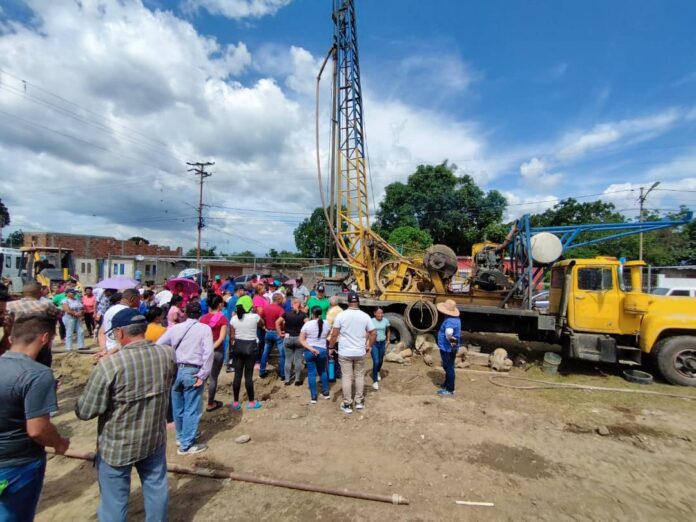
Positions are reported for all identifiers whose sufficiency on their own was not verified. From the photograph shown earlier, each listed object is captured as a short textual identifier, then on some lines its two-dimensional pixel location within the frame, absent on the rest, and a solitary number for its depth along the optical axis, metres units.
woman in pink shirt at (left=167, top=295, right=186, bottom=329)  4.81
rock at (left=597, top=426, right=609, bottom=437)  4.54
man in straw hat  5.66
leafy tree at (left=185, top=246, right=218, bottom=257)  56.73
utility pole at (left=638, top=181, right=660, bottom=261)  25.26
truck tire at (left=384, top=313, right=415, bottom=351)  8.71
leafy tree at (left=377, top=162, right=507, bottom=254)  30.05
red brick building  30.23
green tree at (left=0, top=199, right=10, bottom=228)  54.69
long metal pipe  3.06
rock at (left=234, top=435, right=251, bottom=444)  4.14
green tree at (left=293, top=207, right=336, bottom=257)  48.97
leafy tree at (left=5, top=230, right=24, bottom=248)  65.31
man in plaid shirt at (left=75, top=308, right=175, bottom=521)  2.21
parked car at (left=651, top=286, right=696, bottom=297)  12.40
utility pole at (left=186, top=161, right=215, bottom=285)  26.77
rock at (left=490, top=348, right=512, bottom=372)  7.31
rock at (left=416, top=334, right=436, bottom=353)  8.45
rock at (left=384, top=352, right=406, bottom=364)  7.74
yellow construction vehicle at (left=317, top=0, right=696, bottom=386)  6.59
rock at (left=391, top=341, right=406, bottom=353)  8.15
